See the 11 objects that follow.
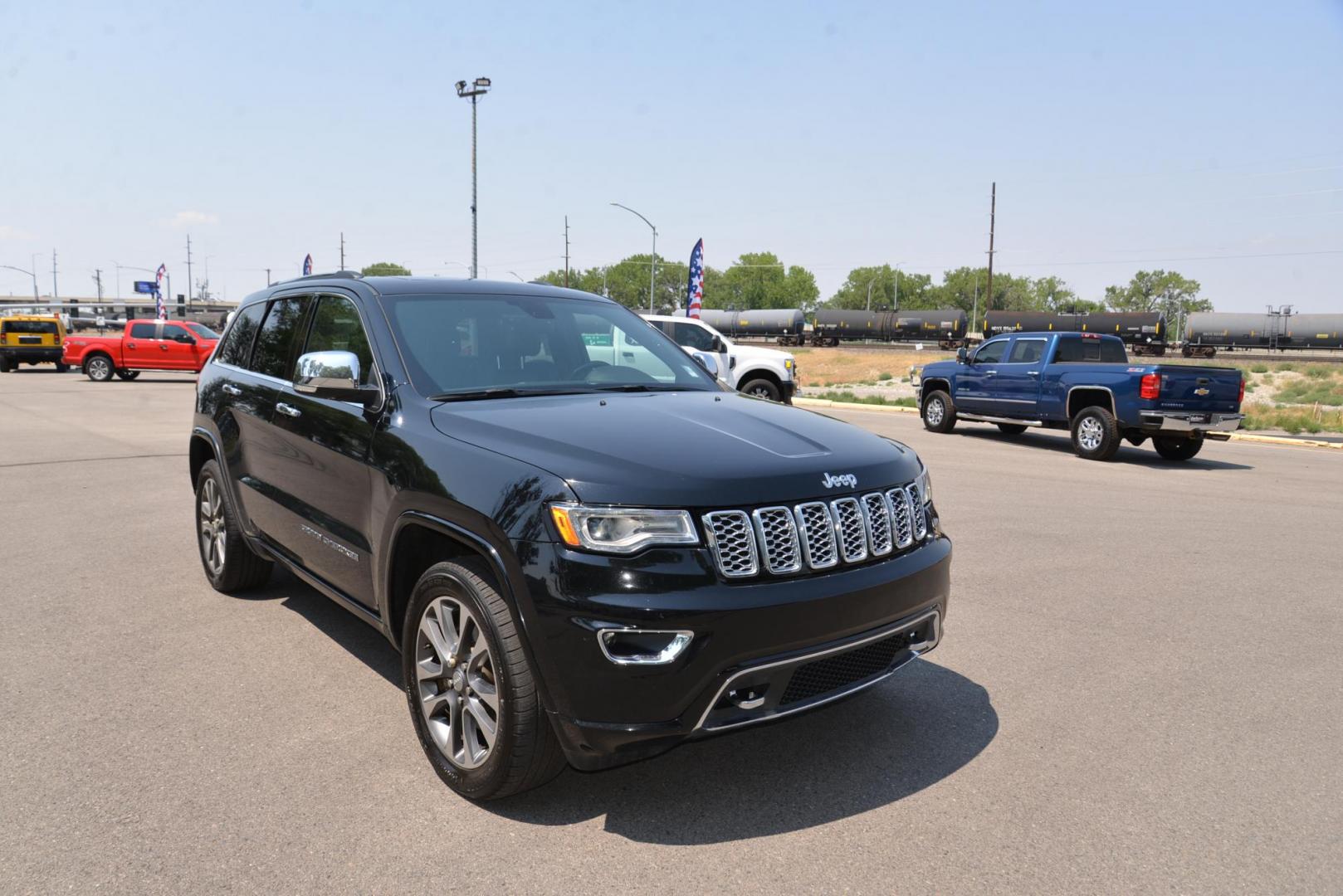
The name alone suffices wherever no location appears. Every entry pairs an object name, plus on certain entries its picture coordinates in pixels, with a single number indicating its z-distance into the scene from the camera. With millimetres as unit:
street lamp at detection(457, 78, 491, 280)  33188
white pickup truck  18375
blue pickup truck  13414
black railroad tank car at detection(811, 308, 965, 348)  68938
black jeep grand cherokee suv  2875
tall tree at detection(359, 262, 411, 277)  153625
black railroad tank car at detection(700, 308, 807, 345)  74438
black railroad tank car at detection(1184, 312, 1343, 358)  58406
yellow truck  33094
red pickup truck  28812
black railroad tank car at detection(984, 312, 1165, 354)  58781
